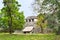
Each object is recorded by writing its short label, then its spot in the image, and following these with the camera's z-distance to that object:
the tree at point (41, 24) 18.66
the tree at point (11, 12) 15.08
